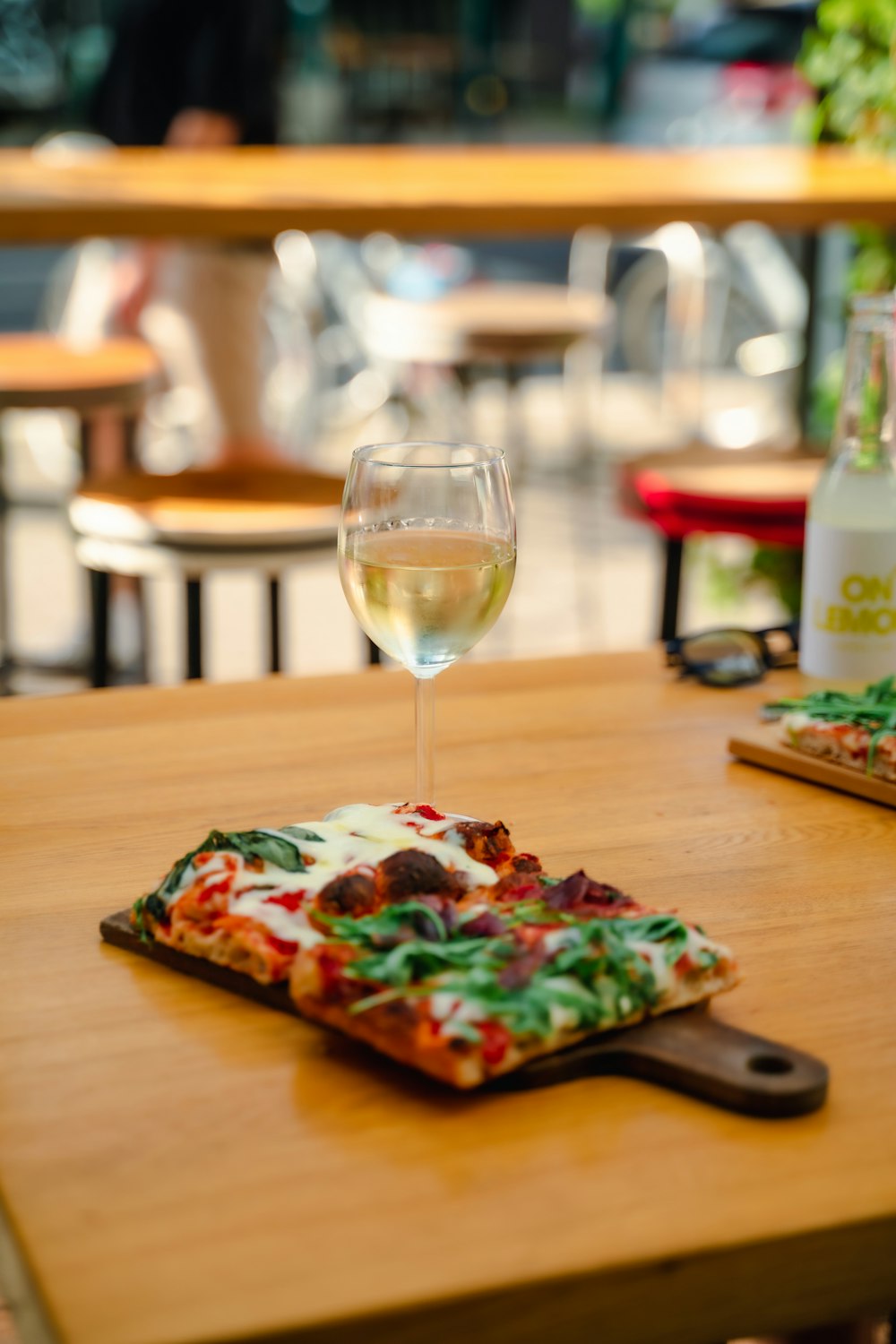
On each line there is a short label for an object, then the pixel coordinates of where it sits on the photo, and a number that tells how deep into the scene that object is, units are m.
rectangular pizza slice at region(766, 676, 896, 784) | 1.58
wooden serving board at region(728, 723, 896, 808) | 1.58
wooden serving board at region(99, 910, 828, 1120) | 1.29
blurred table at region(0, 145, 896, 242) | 2.71
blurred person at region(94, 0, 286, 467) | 4.07
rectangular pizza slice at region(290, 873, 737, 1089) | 1.29
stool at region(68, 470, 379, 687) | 2.54
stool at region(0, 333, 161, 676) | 3.38
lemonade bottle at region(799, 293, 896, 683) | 1.72
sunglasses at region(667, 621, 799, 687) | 1.79
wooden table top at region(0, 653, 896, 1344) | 1.21
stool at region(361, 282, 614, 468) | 4.49
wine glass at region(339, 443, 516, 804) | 1.46
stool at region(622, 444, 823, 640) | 2.57
